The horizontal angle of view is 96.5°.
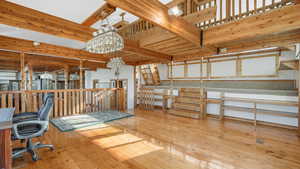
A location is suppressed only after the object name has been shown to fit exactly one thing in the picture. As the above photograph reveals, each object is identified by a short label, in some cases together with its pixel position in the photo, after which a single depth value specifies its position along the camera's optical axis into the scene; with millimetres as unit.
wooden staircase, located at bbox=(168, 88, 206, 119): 4983
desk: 1529
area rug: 3691
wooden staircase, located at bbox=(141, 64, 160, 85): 7629
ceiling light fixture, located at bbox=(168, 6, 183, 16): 2352
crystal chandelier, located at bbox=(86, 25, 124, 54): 2393
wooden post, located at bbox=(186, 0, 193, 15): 3216
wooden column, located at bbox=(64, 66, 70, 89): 7283
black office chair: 2036
